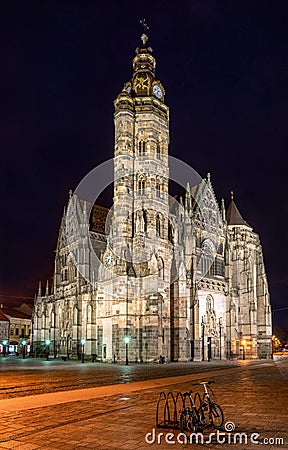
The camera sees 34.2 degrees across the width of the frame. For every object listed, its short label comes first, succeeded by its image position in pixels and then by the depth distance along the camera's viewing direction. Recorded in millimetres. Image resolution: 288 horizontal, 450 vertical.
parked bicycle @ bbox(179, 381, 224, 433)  11516
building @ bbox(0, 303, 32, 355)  102312
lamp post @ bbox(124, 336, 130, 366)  48616
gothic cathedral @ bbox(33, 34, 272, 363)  53219
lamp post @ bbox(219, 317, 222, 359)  61538
